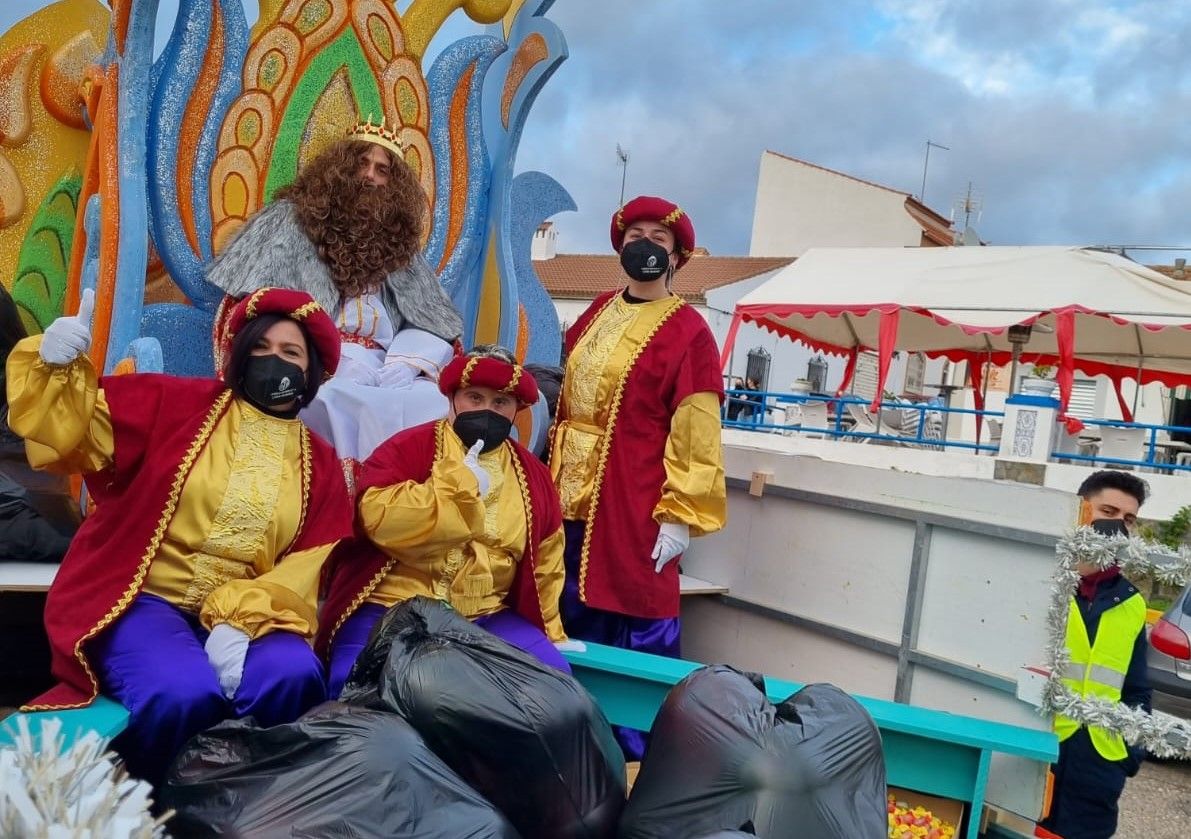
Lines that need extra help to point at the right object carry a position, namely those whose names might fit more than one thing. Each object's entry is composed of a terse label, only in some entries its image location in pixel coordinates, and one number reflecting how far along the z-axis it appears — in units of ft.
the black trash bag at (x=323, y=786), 4.86
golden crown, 10.96
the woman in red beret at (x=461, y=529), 7.98
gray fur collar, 10.00
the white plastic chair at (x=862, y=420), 45.03
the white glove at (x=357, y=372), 10.07
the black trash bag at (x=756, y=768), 6.02
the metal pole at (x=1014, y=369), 39.06
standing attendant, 10.13
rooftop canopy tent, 34.83
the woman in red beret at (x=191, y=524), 6.61
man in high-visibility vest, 8.97
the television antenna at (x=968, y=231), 88.20
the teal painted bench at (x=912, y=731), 8.32
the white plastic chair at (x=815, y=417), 44.80
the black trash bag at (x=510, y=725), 5.91
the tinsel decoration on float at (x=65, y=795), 3.36
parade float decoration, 9.98
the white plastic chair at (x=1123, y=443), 37.42
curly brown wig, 10.53
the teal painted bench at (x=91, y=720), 6.09
